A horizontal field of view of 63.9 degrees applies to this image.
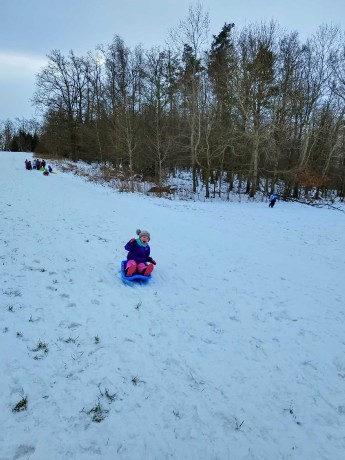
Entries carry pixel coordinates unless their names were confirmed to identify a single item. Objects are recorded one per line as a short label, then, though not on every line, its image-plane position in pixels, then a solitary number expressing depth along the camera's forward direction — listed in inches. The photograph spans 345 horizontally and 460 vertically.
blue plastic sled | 243.3
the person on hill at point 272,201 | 721.0
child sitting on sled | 245.0
